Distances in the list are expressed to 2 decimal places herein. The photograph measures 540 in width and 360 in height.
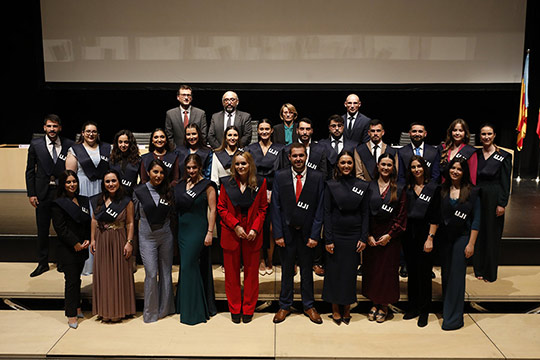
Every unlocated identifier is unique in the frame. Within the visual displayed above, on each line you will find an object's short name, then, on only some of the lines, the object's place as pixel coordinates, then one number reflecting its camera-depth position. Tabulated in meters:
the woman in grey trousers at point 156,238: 4.24
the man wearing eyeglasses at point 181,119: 5.30
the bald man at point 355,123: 5.21
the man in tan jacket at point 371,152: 4.87
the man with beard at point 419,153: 4.86
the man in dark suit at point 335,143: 4.96
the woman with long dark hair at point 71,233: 4.21
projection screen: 7.80
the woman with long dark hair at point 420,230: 4.20
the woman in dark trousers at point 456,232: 4.13
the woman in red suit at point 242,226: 4.23
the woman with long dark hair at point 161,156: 4.68
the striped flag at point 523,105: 7.71
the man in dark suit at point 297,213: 4.21
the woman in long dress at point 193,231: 4.24
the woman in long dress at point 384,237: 4.18
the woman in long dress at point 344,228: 4.14
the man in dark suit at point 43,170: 5.05
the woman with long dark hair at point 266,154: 4.81
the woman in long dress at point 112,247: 4.21
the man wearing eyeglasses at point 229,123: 5.24
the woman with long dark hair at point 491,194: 4.77
